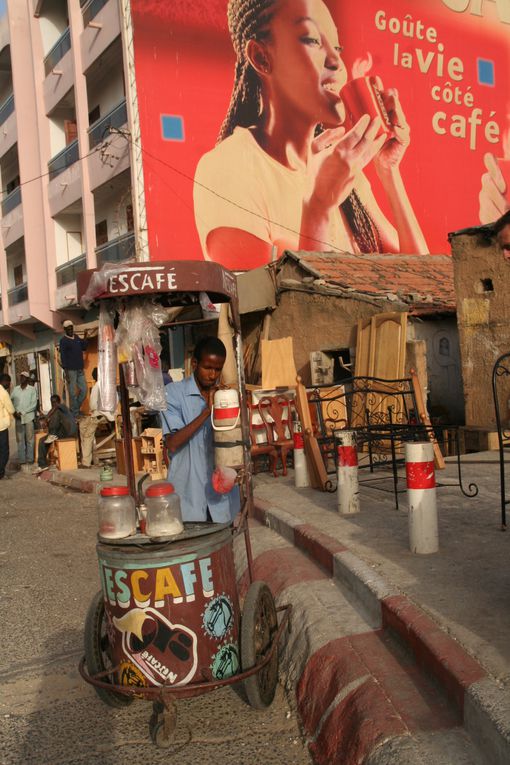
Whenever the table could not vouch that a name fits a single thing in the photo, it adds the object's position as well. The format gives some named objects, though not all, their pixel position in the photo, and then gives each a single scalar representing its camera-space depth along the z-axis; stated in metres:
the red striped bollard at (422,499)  4.82
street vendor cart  3.14
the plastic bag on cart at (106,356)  3.96
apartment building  21.50
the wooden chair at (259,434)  10.00
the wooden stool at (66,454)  13.36
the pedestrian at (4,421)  13.01
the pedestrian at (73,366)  14.12
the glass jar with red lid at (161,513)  3.21
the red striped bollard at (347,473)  6.36
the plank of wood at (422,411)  8.40
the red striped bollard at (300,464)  8.21
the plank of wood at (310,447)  7.84
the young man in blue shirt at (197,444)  4.06
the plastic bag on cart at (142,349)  4.02
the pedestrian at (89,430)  13.10
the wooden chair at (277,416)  10.41
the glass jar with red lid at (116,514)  3.29
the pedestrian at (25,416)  14.38
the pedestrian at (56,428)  13.92
